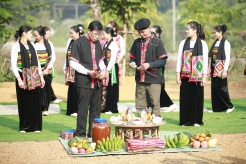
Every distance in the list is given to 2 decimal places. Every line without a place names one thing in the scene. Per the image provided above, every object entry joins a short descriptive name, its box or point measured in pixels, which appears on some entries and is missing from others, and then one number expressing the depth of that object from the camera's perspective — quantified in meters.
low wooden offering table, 10.49
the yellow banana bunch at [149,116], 10.83
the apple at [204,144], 10.33
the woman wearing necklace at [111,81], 14.65
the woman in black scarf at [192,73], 12.77
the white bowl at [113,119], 10.74
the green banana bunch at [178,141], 10.36
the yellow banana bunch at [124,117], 10.82
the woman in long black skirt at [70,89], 14.66
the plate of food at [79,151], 9.95
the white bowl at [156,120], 10.62
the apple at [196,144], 10.34
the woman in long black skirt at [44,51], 14.04
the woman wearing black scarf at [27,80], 12.07
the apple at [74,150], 9.95
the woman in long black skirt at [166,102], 15.59
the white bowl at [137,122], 10.52
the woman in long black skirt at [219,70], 14.88
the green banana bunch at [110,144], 10.05
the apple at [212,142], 10.41
